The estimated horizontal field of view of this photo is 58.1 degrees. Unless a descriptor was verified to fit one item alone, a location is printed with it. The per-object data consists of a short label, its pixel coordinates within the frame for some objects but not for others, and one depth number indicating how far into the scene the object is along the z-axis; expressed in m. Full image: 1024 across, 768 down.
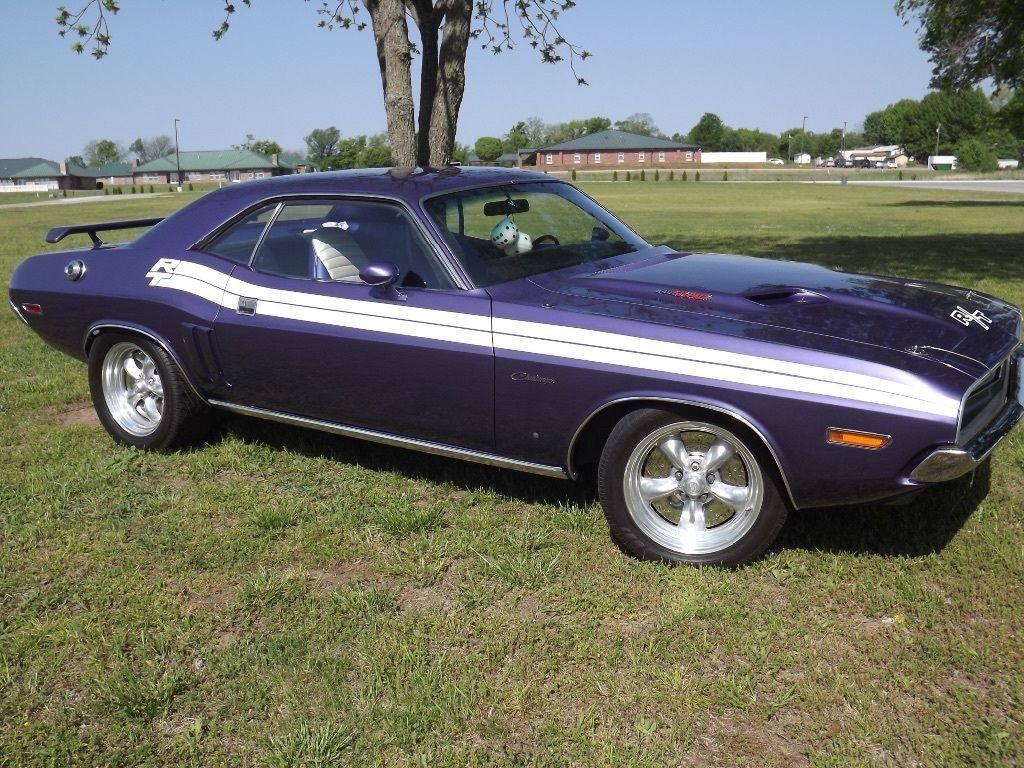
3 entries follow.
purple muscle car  3.17
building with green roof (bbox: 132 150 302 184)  126.31
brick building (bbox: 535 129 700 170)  122.62
